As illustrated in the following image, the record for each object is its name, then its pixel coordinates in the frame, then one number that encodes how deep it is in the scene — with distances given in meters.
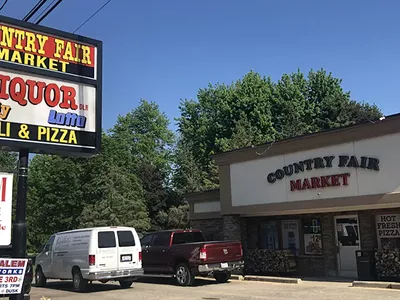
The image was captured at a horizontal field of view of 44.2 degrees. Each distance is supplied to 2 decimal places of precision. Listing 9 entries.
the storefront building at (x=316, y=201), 15.78
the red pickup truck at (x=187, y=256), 16.48
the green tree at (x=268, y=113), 45.81
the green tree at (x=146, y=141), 46.59
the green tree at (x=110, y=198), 32.28
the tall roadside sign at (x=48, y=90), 8.23
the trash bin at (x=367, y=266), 15.95
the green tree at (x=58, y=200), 37.59
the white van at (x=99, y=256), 16.02
